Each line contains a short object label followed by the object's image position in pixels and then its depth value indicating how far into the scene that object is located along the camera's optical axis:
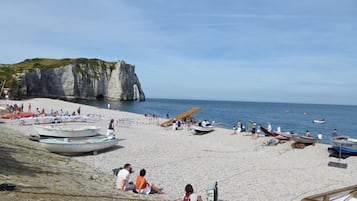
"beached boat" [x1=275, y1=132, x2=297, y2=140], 27.71
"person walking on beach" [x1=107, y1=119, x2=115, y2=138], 23.92
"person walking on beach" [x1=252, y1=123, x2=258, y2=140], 31.06
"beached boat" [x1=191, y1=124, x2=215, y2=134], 33.44
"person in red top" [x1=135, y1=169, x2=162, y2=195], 12.44
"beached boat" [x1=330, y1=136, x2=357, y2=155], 22.55
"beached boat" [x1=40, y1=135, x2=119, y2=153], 19.05
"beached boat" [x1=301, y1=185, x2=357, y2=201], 9.57
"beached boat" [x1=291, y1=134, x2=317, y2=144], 26.39
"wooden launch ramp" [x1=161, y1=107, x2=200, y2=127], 40.19
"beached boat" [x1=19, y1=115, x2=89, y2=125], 30.84
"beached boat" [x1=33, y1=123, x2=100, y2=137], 22.59
